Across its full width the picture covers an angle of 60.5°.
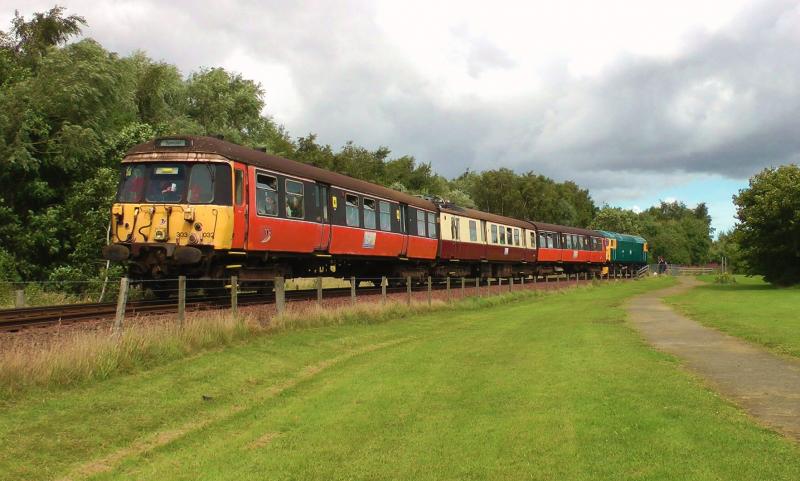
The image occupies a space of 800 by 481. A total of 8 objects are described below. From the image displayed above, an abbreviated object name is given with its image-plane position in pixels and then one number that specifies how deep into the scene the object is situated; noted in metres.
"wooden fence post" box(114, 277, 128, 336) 10.38
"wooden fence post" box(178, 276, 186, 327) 11.77
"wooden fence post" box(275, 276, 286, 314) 14.83
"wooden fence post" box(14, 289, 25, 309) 15.81
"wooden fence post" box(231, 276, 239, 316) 13.39
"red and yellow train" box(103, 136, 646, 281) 14.80
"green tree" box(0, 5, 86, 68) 29.95
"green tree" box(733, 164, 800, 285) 36.88
